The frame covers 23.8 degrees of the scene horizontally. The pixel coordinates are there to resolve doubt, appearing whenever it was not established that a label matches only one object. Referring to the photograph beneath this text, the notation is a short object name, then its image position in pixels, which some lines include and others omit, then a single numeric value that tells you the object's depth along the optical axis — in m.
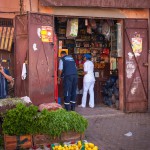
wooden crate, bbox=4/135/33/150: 7.11
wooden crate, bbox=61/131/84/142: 7.44
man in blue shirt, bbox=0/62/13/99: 8.09
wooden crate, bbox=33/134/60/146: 7.32
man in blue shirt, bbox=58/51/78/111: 10.74
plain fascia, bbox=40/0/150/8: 9.91
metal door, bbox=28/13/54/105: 9.48
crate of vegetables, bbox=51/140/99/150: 6.34
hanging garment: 9.44
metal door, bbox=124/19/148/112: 11.14
